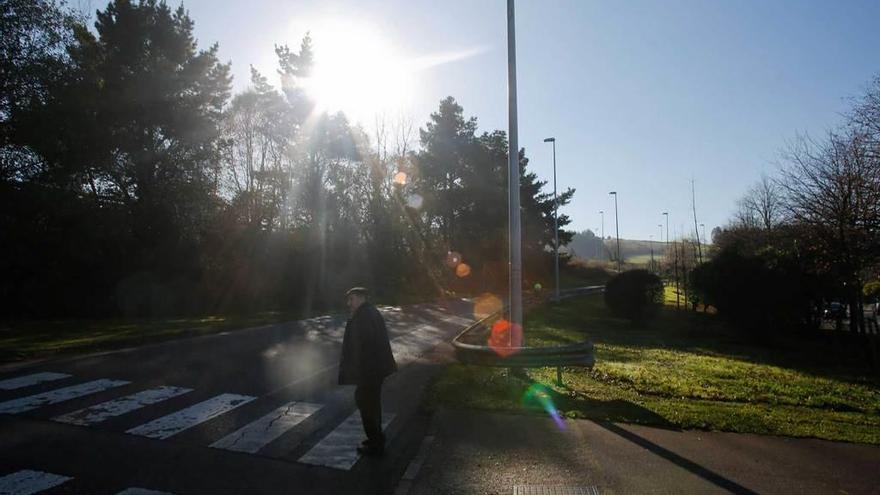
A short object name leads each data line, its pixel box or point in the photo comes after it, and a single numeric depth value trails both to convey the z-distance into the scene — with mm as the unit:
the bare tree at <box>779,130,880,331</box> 16375
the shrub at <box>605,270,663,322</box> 27312
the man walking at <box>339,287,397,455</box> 6516
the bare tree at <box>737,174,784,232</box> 25756
